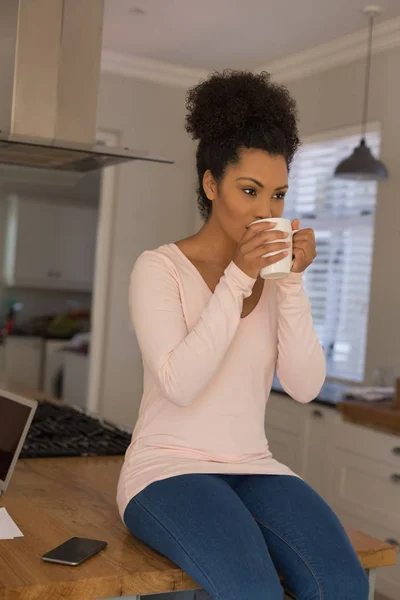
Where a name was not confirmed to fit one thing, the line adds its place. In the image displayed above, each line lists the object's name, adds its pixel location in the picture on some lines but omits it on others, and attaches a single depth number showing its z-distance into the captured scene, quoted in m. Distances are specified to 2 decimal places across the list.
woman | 1.38
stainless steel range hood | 2.74
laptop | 1.83
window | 4.34
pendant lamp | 3.73
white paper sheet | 1.53
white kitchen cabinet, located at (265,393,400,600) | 3.15
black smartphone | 1.39
